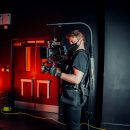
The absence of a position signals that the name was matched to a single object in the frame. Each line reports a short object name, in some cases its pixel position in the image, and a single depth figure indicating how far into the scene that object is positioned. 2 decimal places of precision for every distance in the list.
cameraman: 2.21
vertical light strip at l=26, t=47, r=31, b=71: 5.43
